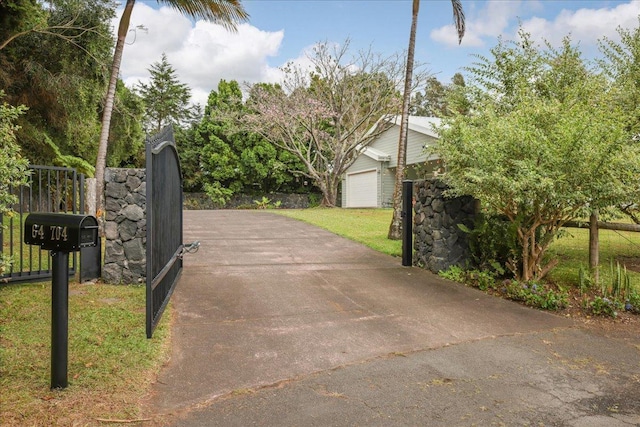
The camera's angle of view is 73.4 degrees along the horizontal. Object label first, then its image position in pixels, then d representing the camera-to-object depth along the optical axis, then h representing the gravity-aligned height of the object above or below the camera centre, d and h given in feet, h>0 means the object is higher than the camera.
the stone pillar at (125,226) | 18.60 -1.08
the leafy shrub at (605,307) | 15.64 -3.56
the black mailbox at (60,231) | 9.03 -0.65
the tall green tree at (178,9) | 30.25 +14.11
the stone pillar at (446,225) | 22.00 -0.94
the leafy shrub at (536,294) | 16.47 -3.43
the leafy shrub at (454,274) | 21.00 -3.31
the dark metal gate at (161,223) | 12.08 -0.71
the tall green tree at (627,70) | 21.03 +8.04
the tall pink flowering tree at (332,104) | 63.41 +15.70
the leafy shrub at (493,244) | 19.62 -1.70
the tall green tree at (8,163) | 13.76 +1.21
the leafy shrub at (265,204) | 82.99 +0.04
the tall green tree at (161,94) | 108.17 +27.51
